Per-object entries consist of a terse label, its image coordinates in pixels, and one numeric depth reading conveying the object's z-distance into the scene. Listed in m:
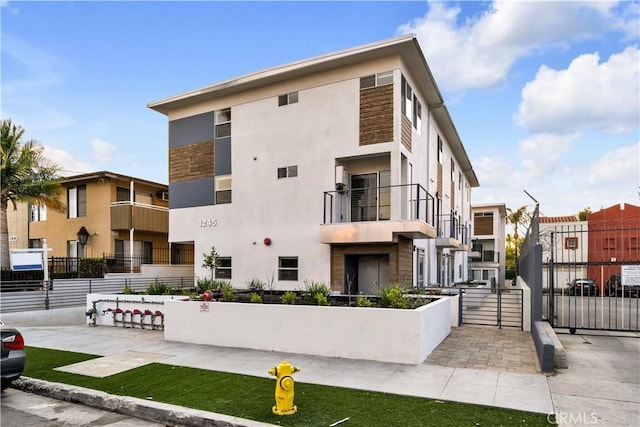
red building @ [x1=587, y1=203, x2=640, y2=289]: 21.17
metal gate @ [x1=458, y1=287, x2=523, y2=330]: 12.38
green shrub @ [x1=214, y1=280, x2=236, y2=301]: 10.70
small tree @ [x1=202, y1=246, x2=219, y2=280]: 16.56
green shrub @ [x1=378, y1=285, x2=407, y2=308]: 8.92
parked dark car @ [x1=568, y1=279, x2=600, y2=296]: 23.35
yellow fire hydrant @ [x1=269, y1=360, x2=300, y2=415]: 5.30
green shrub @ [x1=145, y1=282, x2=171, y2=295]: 13.69
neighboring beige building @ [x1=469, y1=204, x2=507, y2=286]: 36.72
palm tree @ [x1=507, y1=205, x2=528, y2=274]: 51.62
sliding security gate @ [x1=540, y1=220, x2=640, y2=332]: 10.64
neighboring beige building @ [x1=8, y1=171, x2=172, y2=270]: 24.12
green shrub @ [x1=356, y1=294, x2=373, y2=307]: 9.08
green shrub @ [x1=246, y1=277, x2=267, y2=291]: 13.52
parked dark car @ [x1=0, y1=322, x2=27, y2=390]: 6.16
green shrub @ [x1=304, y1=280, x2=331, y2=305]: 9.57
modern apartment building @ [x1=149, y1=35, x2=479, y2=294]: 13.90
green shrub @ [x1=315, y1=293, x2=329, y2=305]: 9.47
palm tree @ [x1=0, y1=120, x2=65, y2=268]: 20.14
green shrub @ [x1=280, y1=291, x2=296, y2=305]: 9.75
